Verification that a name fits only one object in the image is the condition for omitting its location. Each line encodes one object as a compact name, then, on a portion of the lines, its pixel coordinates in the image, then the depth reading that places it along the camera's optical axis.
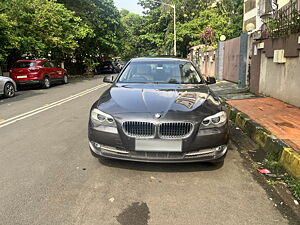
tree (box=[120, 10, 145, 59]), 37.66
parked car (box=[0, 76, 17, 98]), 10.92
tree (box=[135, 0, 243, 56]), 28.23
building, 16.75
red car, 13.99
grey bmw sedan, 3.16
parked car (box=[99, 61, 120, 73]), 30.30
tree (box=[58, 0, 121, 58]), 24.48
